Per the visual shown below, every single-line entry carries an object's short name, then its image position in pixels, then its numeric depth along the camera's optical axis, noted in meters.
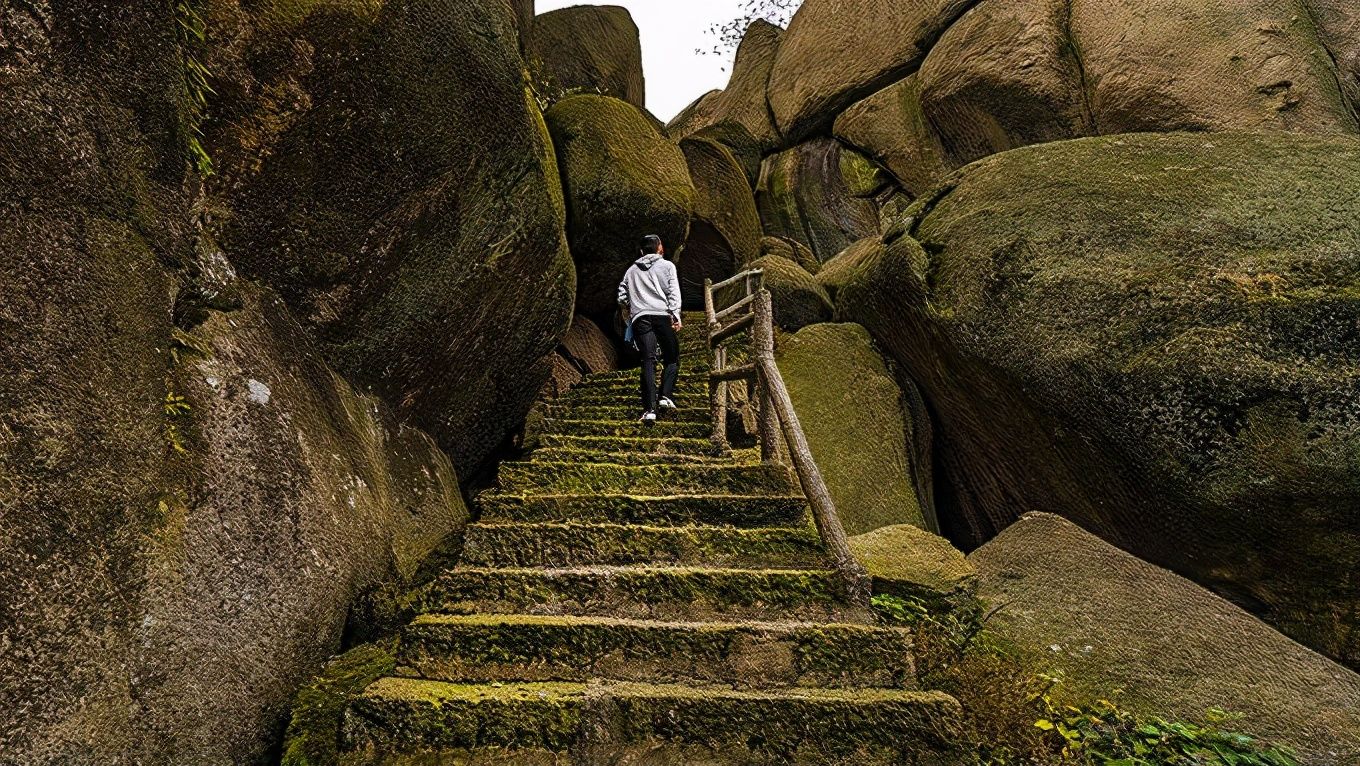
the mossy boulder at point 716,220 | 10.41
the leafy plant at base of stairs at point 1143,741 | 3.00
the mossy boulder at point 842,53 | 11.14
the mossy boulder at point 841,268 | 9.75
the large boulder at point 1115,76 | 6.52
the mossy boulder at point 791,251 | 11.62
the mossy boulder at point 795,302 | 9.27
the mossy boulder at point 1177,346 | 3.62
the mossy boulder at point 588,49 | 9.70
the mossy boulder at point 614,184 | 6.84
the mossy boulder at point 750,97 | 14.05
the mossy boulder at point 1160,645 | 3.23
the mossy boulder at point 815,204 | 12.19
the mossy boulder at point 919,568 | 3.88
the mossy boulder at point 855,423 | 6.31
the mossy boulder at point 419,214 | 3.42
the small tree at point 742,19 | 17.53
